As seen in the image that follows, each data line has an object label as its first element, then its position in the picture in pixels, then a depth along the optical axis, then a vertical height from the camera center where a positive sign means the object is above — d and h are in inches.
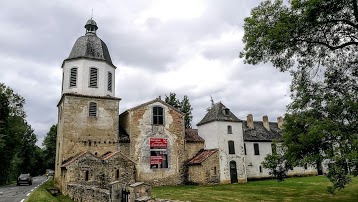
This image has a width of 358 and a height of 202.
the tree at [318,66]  510.6 +172.0
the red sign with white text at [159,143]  1119.0 +53.9
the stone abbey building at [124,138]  932.0 +75.4
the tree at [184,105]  1939.0 +345.6
